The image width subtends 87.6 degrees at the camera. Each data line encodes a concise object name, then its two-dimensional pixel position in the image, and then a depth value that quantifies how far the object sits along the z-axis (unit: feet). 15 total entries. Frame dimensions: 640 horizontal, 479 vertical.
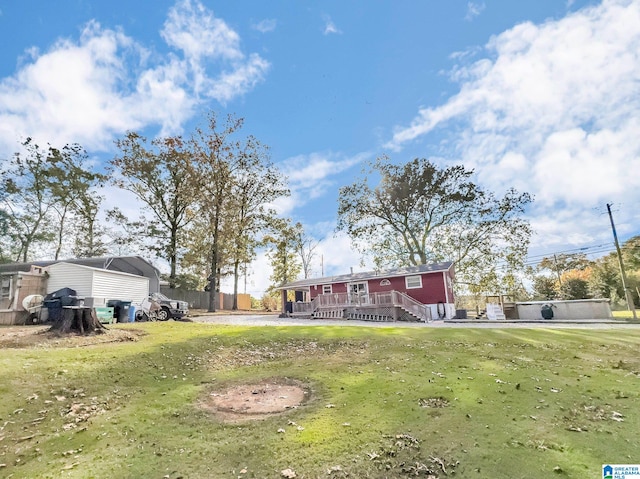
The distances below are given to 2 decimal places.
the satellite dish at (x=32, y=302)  54.89
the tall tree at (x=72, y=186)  98.84
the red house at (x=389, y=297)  77.82
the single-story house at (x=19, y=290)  54.15
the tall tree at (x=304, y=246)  151.60
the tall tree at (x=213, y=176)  99.50
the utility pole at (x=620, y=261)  78.20
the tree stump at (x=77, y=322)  35.55
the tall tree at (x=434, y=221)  107.24
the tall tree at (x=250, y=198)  104.88
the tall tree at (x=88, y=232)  106.73
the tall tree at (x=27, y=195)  92.99
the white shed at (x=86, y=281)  59.57
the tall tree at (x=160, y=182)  102.37
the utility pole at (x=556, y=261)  168.99
